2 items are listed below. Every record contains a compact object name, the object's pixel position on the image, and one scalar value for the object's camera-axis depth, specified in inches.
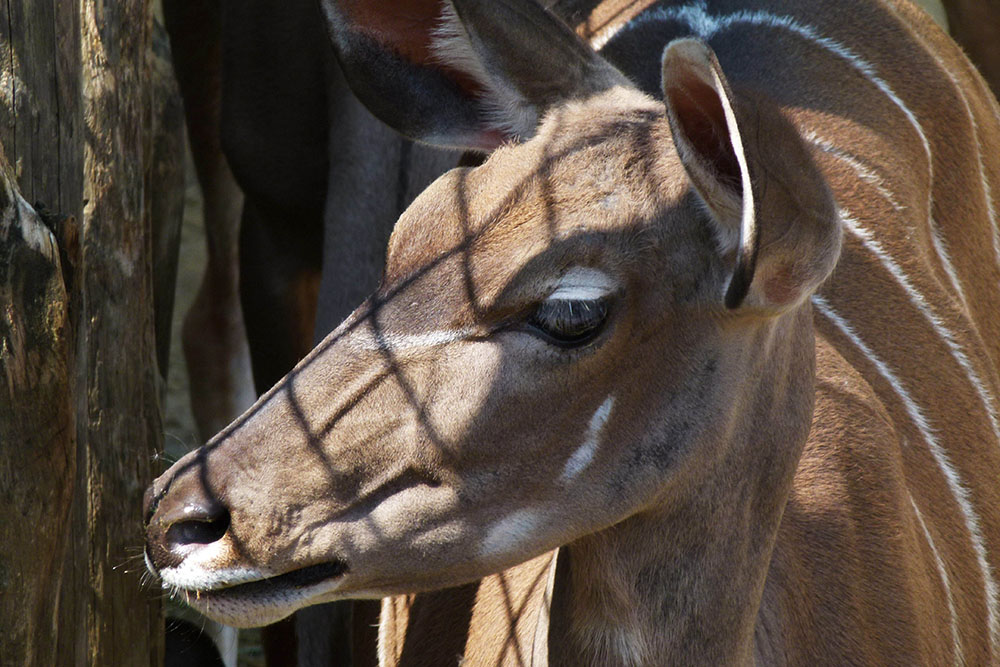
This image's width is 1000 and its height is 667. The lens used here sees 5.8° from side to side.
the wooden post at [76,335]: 180.2
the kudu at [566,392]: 178.6
